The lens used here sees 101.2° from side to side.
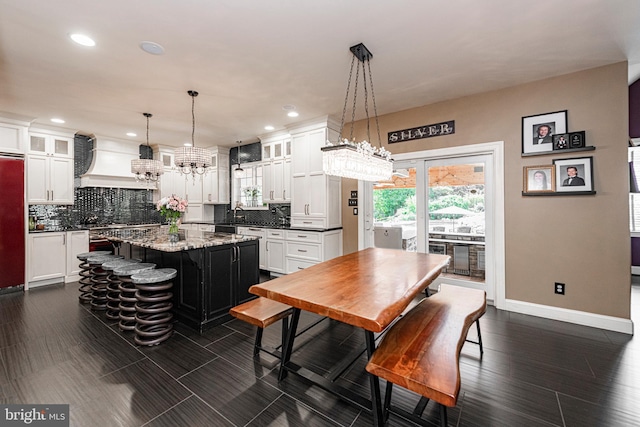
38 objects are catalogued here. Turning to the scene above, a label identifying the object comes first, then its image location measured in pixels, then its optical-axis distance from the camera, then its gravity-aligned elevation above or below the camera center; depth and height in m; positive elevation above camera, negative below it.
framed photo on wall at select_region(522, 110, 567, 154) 3.05 +0.96
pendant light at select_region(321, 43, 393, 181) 2.21 +0.47
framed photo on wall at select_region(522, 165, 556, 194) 3.11 +0.38
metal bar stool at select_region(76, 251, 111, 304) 3.62 -0.90
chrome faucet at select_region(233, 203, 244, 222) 6.47 -0.03
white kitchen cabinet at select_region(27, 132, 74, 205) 4.50 +0.83
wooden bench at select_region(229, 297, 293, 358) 2.07 -0.82
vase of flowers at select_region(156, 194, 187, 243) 3.29 +0.07
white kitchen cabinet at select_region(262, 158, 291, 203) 5.24 +0.66
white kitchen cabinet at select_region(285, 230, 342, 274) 4.40 -0.60
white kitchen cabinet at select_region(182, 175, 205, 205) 6.61 +0.62
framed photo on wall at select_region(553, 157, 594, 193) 2.90 +0.40
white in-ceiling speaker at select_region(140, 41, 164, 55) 2.43 +1.58
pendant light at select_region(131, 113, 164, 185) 4.24 +0.74
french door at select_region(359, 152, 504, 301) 3.62 -0.03
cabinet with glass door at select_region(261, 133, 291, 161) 5.29 +1.38
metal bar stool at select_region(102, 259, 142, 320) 3.10 -0.91
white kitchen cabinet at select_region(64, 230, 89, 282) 4.73 -0.63
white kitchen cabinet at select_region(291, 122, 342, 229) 4.54 +0.49
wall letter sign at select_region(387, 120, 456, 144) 3.77 +1.21
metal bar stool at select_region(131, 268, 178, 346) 2.58 -0.95
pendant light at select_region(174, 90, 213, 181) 3.49 +0.77
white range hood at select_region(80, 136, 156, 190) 5.21 +1.02
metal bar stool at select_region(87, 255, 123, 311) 3.41 -0.91
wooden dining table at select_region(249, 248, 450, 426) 1.40 -0.51
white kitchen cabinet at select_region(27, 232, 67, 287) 4.35 -0.74
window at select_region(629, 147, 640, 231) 4.61 +0.40
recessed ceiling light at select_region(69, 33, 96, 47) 2.30 +1.57
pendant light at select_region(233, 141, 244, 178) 5.62 +0.87
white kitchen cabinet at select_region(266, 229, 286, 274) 4.87 -0.72
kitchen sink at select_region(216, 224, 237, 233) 5.83 -0.33
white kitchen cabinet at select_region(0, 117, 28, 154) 4.18 +1.29
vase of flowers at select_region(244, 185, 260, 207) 6.25 +0.44
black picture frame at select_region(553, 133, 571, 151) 2.98 +0.79
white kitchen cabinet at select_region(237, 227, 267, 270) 5.16 -0.56
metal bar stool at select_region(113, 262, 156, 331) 2.82 -0.91
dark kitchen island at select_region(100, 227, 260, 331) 2.84 -0.65
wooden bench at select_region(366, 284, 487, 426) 1.22 -0.79
